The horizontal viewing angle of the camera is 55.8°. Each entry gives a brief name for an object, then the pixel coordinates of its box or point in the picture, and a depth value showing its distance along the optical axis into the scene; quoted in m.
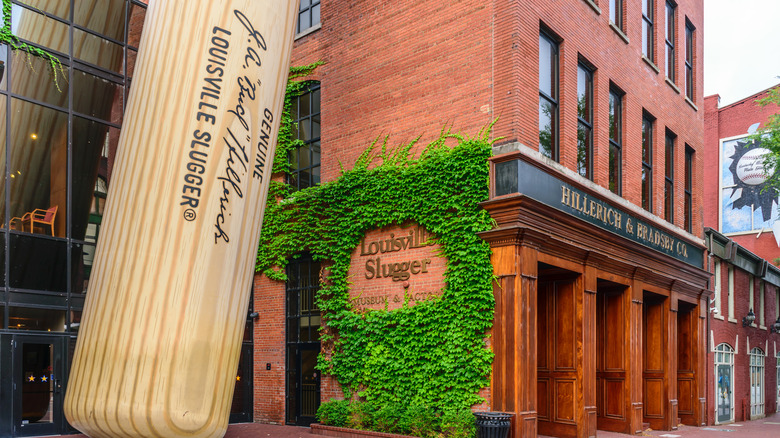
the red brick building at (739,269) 24.75
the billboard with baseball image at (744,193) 39.72
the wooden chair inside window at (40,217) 15.11
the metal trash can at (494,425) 13.04
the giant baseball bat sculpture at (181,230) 10.41
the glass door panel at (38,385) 14.26
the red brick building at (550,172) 14.43
